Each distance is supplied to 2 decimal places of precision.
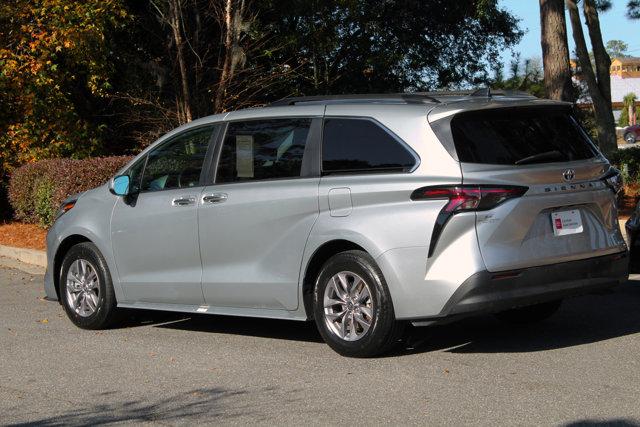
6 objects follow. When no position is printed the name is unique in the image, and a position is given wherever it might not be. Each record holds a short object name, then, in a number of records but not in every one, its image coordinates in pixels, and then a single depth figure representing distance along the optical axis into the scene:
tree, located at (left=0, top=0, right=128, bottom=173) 15.95
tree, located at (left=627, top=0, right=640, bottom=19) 20.20
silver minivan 6.64
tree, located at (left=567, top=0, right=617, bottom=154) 18.91
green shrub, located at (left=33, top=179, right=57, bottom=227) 15.00
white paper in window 7.89
